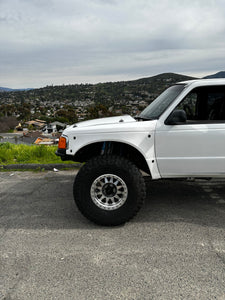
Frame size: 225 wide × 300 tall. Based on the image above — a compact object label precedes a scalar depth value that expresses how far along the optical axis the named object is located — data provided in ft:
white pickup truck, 11.41
